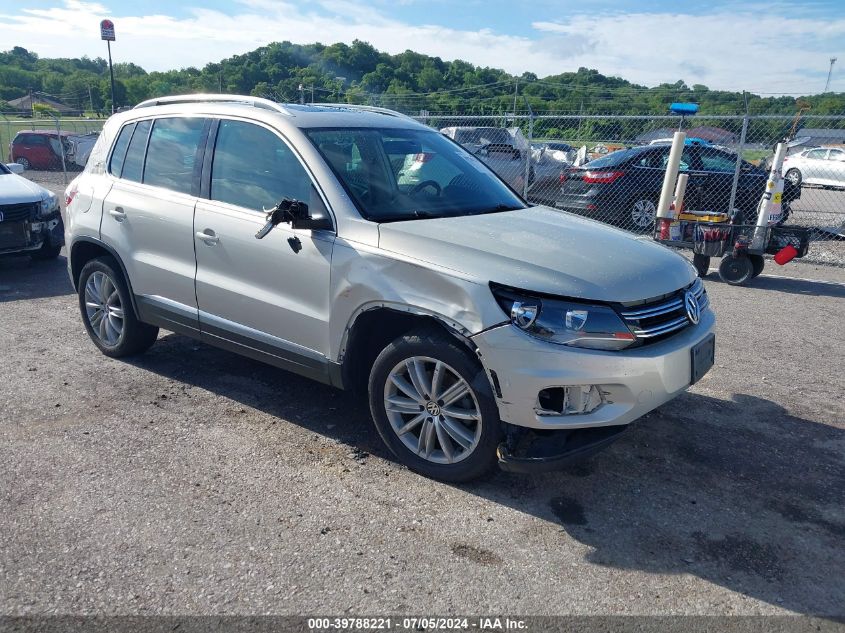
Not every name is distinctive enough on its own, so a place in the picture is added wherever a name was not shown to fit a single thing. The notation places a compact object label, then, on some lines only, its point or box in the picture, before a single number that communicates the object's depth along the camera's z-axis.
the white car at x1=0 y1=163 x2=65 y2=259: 8.34
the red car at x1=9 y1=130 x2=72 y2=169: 24.14
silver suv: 3.28
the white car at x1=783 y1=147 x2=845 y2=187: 20.06
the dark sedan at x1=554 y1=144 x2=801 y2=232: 12.10
